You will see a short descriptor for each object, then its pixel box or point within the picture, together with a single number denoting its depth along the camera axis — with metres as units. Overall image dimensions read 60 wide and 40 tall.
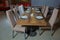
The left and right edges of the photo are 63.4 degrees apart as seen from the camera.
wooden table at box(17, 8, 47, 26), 1.18
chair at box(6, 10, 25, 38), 1.38
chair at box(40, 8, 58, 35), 1.50
